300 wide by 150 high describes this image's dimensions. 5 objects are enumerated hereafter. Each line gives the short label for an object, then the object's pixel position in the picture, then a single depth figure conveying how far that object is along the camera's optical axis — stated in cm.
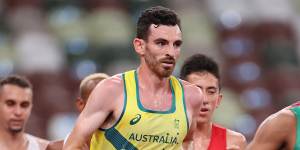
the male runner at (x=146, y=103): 1316
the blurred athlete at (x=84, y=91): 1709
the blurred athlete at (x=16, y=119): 1736
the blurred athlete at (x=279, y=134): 1235
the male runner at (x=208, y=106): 1573
